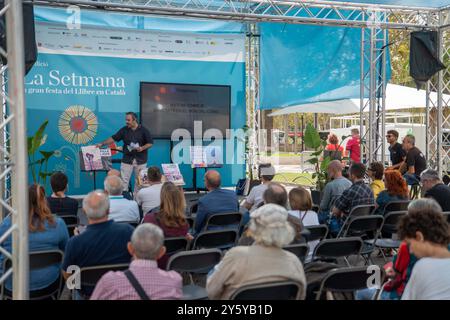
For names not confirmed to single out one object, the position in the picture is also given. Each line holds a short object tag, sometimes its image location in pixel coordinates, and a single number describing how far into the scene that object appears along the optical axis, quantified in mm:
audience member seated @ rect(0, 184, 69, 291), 3227
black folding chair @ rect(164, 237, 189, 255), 3585
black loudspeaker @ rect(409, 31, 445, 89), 8281
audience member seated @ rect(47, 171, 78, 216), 4758
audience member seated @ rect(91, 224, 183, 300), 2215
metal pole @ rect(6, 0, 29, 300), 2551
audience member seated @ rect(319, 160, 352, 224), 5379
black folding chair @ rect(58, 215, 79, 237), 4453
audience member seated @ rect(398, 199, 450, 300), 2283
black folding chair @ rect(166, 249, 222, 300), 3141
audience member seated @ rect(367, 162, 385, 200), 5918
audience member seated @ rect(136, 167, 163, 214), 5016
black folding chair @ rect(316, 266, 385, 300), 2732
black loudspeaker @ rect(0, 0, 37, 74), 6305
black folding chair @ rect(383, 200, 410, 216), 5094
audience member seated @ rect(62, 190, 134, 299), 2979
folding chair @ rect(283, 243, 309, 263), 3286
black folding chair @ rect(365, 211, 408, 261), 4309
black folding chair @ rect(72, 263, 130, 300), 2789
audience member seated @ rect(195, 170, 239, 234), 4574
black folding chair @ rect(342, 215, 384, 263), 4441
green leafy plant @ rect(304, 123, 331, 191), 8883
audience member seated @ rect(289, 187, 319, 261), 4090
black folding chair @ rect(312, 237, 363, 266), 3537
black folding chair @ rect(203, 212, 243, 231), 4499
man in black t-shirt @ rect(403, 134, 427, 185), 8438
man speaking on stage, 8758
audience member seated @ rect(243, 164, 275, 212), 5188
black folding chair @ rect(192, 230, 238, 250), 3898
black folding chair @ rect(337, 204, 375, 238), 4742
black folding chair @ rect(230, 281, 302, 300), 2344
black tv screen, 10203
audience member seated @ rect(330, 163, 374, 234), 5086
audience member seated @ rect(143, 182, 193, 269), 3861
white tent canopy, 11172
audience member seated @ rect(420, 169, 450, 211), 5008
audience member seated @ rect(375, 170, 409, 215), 5270
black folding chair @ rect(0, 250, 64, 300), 3064
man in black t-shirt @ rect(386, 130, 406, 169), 8930
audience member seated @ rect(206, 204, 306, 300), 2426
